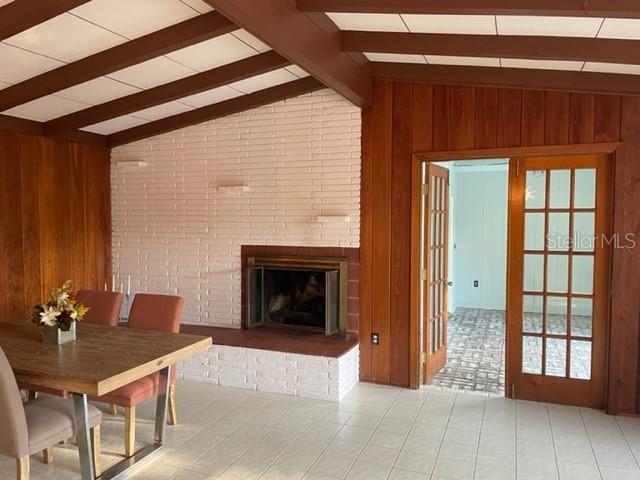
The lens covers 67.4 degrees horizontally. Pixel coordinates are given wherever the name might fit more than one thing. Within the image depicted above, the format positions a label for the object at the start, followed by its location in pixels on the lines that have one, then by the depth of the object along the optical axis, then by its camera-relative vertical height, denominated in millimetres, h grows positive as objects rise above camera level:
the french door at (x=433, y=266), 4160 -367
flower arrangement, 2781 -510
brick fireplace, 4266 -315
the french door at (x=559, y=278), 3637 -404
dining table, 2291 -705
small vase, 2830 -655
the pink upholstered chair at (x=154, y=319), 2988 -665
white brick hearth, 3834 -1219
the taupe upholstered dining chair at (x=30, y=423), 2193 -984
